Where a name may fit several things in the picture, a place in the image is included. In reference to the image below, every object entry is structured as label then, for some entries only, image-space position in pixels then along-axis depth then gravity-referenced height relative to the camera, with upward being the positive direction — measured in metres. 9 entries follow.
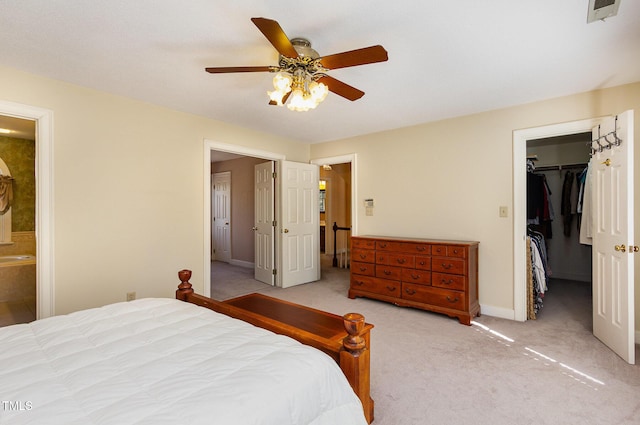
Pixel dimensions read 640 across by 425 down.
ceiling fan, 1.80 +0.94
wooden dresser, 3.34 -0.75
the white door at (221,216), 7.24 -0.10
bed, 0.91 -0.59
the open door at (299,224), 4.86 -0.20
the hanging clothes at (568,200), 4.86 +0.16
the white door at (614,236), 2.42 -0.23
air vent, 1.72 +1.17
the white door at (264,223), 5.00 -0.19
